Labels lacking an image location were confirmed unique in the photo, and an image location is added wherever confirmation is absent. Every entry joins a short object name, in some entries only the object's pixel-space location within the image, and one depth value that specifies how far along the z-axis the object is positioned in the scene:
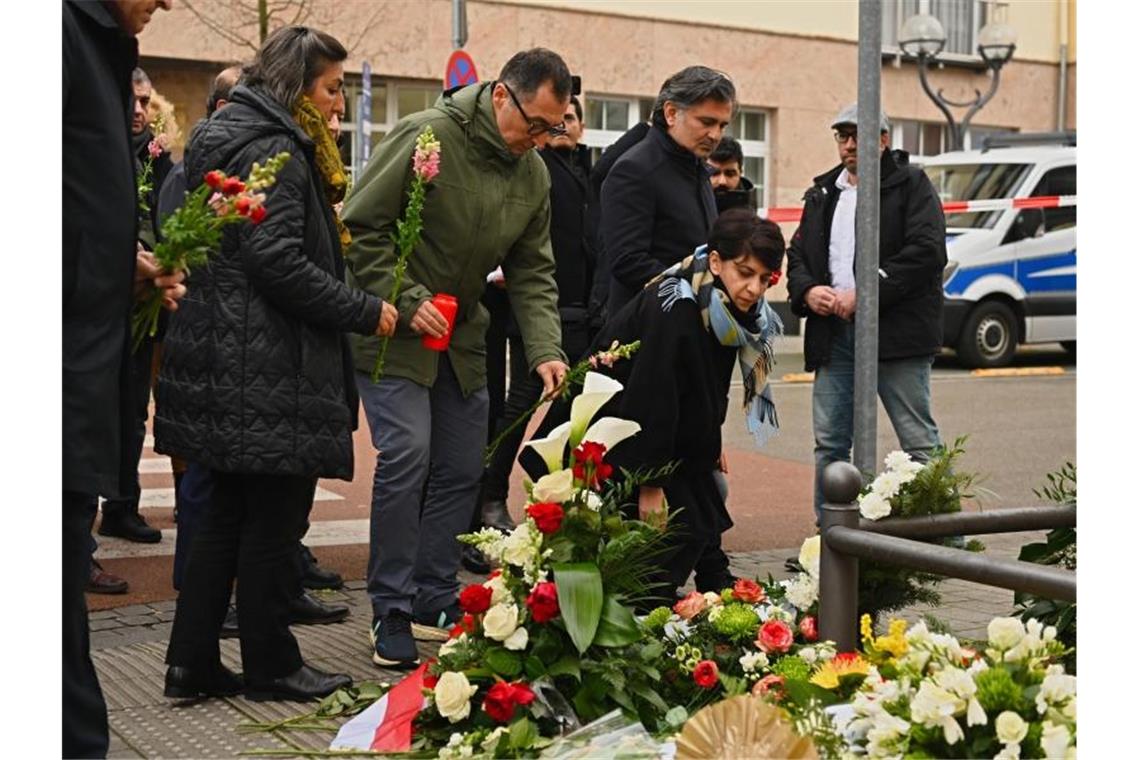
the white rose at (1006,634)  3.37
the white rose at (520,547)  4.32
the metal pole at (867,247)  5.43
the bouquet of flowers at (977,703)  3.18
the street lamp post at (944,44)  23.53
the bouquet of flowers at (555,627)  4.14
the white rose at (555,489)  4.37
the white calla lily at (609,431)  4.50
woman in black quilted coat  4.52
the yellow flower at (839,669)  3.80
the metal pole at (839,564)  3.77
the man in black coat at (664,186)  6.08
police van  16.95
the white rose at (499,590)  4.32
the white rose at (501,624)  4.22
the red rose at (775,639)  4.40
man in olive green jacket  5.25
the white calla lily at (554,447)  4.48
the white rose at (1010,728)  3.15
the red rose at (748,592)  4.80
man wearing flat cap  7.02
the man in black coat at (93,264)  3.44
